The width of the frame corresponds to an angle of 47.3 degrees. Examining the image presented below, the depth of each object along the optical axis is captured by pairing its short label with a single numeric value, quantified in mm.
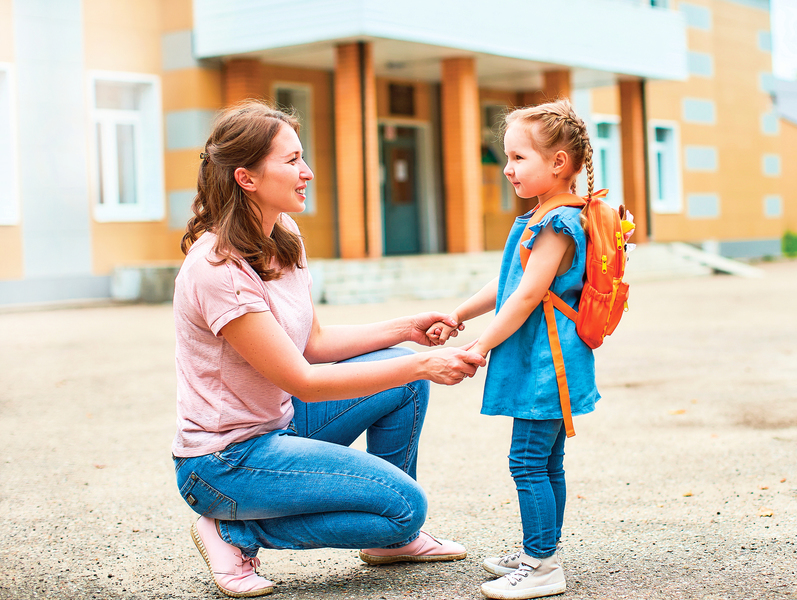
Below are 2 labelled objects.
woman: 2576
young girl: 2629
